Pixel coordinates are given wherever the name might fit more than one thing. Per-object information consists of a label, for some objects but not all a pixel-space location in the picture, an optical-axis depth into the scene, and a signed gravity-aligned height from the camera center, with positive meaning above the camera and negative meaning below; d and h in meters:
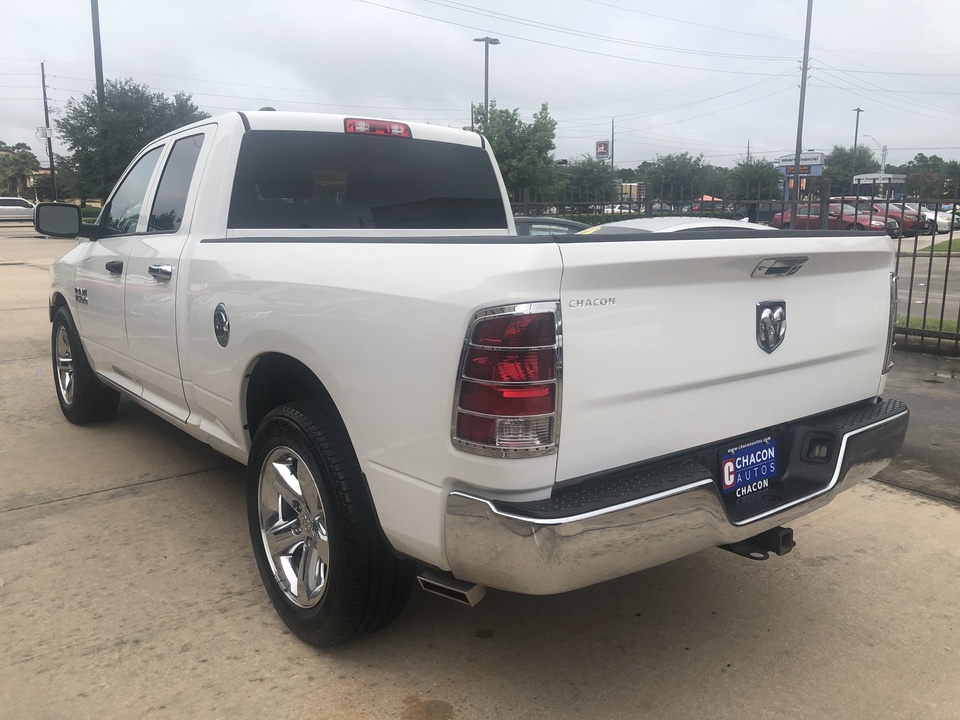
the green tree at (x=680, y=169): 42.72 +2.49
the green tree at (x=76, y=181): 29.69 +0.91
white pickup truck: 2.07 -0.53
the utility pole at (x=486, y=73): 36.44 +6.45
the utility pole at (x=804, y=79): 28.84 +5.13
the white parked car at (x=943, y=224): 29.63 -0.23
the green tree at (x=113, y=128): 28.69 +2.79
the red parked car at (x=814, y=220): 10.50 -0.05
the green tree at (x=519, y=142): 35.97 +3.14
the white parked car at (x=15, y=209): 45.91 -0.23
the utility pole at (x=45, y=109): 61.56 +7.35
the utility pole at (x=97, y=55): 22.72 +4.26
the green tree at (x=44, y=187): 49.78 +1.10
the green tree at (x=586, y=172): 46.59 +2.52
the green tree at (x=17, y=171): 79.81 +3.35
